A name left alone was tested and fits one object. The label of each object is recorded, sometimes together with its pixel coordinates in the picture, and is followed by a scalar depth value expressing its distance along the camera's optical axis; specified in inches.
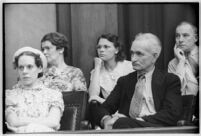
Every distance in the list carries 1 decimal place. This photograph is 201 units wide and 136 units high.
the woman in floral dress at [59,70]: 176.7
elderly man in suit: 174.6
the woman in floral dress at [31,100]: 172.1
